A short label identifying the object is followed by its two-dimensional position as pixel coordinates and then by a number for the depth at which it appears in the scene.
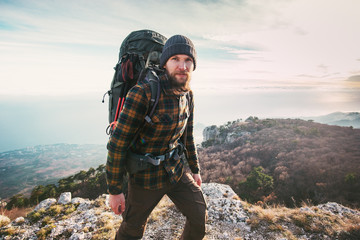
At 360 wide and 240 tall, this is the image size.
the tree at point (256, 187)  13.13
